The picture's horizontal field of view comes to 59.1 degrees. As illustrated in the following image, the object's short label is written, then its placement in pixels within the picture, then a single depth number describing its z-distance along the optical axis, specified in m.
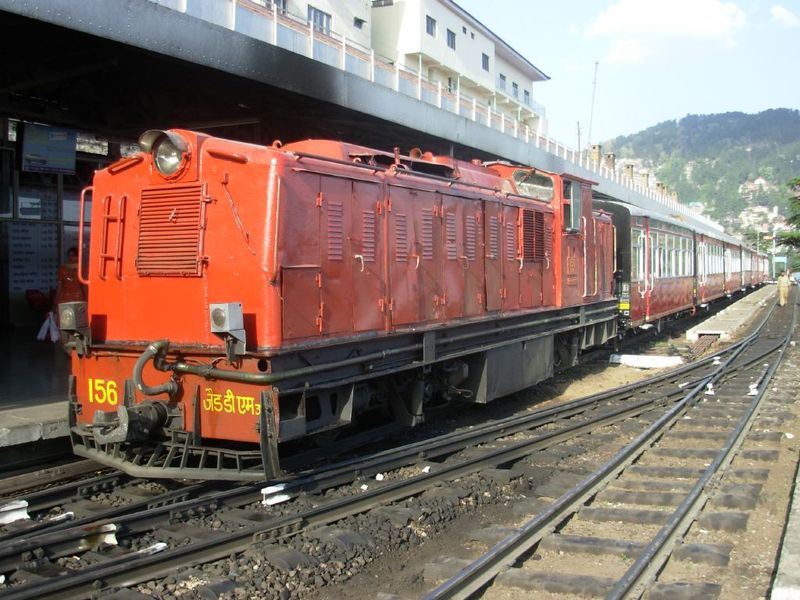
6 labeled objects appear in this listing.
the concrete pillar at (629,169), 51.21
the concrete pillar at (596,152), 45.99
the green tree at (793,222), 40.78
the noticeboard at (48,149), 11.37
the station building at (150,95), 8.99
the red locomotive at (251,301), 5.80
